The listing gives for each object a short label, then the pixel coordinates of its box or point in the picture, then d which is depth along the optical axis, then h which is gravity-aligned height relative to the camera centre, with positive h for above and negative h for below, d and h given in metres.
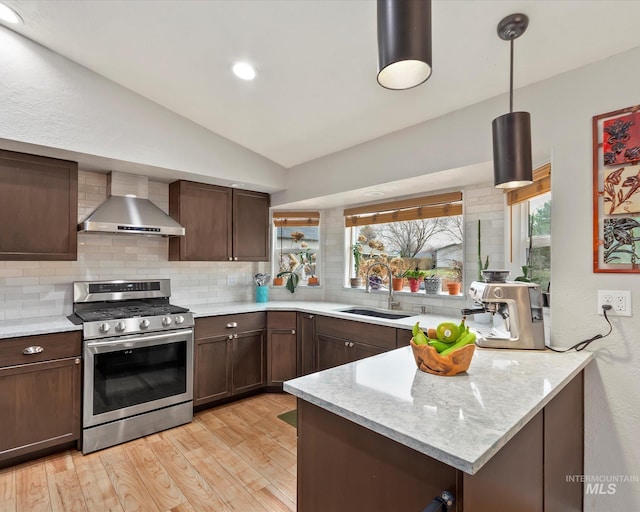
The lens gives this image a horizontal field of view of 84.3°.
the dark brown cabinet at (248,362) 3.30 -0.98
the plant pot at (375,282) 3.67 -0.23
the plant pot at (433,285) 3.19 -0.22
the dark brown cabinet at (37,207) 2.43 +0.37
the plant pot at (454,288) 3.05 -0.24
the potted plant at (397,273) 3.47 -0.13
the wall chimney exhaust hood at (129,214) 2.75 +0.38
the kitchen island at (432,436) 0.93 -0.53
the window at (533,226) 2.27 +0.24
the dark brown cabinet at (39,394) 2.25 -0.90
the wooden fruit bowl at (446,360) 1.39 -0.40
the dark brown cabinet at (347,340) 2.78 -0.68
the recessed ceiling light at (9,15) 2.06 +1.46
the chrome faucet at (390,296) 3.36 -0.34
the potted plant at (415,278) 3.34 -0.17
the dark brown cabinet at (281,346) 3.49 -0.85
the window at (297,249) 4.18 +0.13
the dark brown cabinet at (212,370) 3.07 -0.98
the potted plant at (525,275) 2.21 -0.09
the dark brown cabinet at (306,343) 3.39 -0.81
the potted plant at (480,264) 2.72 -0.03
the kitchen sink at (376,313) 3.23 -0.50
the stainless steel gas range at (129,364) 2.52 -0.80
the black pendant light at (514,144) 1.58 +0.53
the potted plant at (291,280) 4.03 -0.23
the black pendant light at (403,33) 0.82 +0.54
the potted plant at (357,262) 3.85 -0.02
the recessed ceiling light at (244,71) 2.29 +1.25
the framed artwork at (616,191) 1.65 +0.34
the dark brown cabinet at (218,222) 3.33 +0.38
